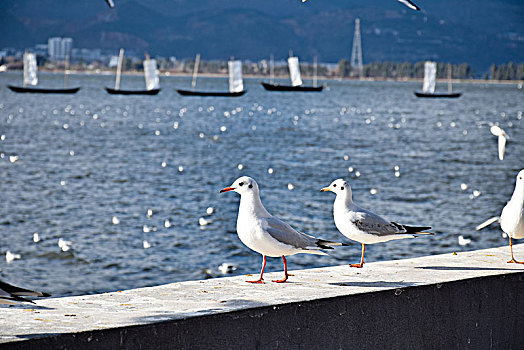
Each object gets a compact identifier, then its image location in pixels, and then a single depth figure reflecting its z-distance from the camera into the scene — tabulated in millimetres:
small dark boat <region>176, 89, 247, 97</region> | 97681
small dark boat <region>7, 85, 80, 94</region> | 92150
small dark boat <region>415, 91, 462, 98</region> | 103406
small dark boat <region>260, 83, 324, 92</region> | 104512
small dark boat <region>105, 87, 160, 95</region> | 92788
